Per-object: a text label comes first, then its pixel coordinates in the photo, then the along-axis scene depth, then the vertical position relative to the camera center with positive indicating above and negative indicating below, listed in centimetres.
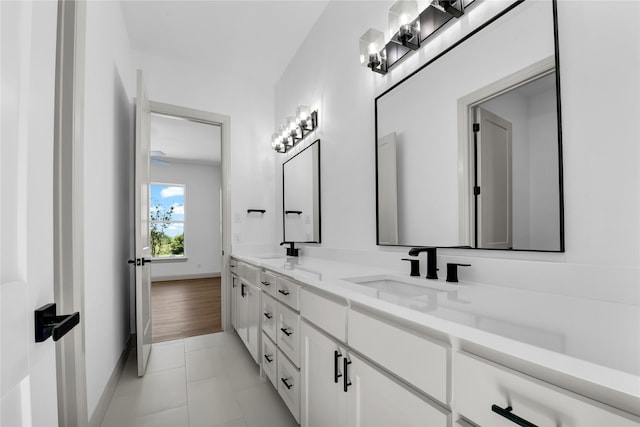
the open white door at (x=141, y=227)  215 -7
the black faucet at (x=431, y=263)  128 -21
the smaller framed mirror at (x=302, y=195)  251 +20
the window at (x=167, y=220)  652 -5
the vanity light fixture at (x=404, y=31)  129 +93
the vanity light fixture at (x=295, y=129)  259 +84
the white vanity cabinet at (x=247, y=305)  215 -74
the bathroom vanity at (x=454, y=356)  47 -31
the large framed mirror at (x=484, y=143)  99 +30
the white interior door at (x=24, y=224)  44 -1
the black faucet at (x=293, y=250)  268 -31
